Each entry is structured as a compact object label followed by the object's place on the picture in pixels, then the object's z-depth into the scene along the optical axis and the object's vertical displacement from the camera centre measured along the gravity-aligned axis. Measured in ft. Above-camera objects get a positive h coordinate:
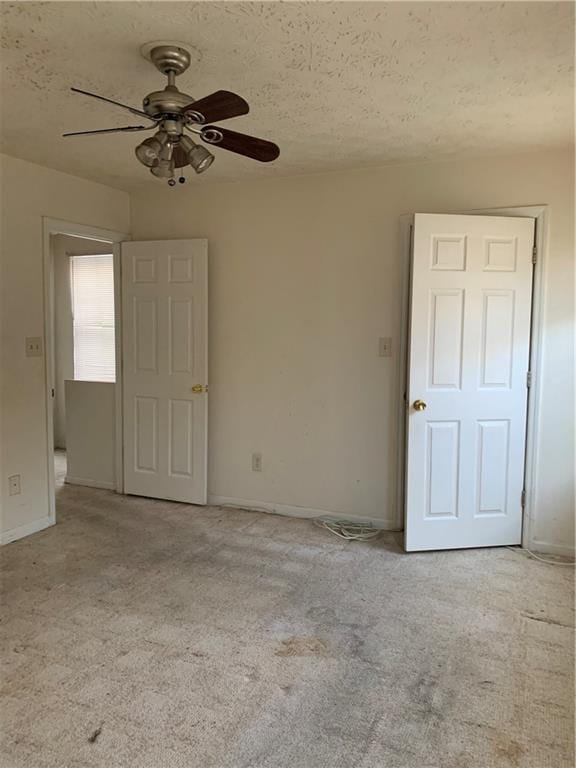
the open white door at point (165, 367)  13.92 -0.51
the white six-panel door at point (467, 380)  11.07 -0.58
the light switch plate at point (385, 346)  12.37 +0.10
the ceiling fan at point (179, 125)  6.33 +2.69
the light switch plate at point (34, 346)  12.07 -0.01
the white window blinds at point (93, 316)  19.04 +1.07
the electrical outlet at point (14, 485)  11.84 -3.03
